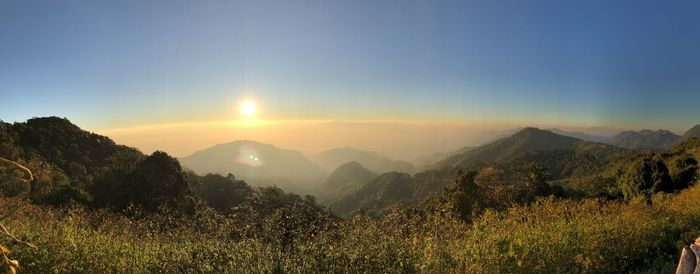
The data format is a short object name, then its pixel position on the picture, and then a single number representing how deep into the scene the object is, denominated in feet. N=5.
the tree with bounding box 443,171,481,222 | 122.21
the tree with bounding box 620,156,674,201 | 135.03
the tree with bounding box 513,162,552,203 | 122.11
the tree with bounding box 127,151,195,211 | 147.43
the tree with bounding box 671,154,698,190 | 130.62
